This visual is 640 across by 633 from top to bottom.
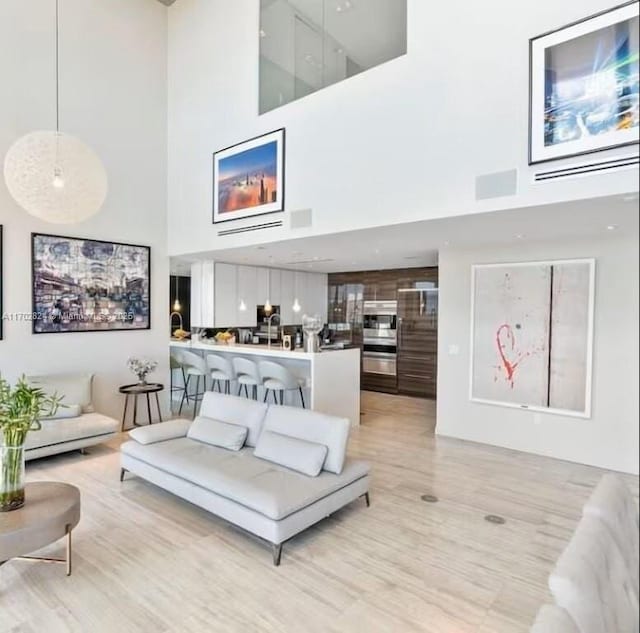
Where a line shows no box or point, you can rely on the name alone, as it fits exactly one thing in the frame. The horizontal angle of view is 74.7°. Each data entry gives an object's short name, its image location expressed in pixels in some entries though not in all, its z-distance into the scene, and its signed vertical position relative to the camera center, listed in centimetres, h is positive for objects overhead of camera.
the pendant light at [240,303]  766 +0
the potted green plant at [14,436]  255 -85
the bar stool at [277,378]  555 -100
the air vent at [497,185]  331 +99
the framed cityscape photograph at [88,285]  512 +21
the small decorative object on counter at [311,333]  571 -41
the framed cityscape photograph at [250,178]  501 +159
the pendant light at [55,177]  397 +120
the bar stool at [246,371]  583 -97
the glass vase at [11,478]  254 -109
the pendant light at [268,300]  824 +6
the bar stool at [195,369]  649 -105
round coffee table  231 -129
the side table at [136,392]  560 -122
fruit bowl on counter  702 -60
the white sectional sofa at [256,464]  279 -127
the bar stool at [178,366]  683 -105
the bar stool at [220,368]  618 -98
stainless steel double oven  840 -67
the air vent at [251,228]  510 +96
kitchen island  562 -97
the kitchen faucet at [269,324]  841 -42
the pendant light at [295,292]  884 +22
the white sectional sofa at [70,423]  439 -138
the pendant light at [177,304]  768 -4
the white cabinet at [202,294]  727 +15
